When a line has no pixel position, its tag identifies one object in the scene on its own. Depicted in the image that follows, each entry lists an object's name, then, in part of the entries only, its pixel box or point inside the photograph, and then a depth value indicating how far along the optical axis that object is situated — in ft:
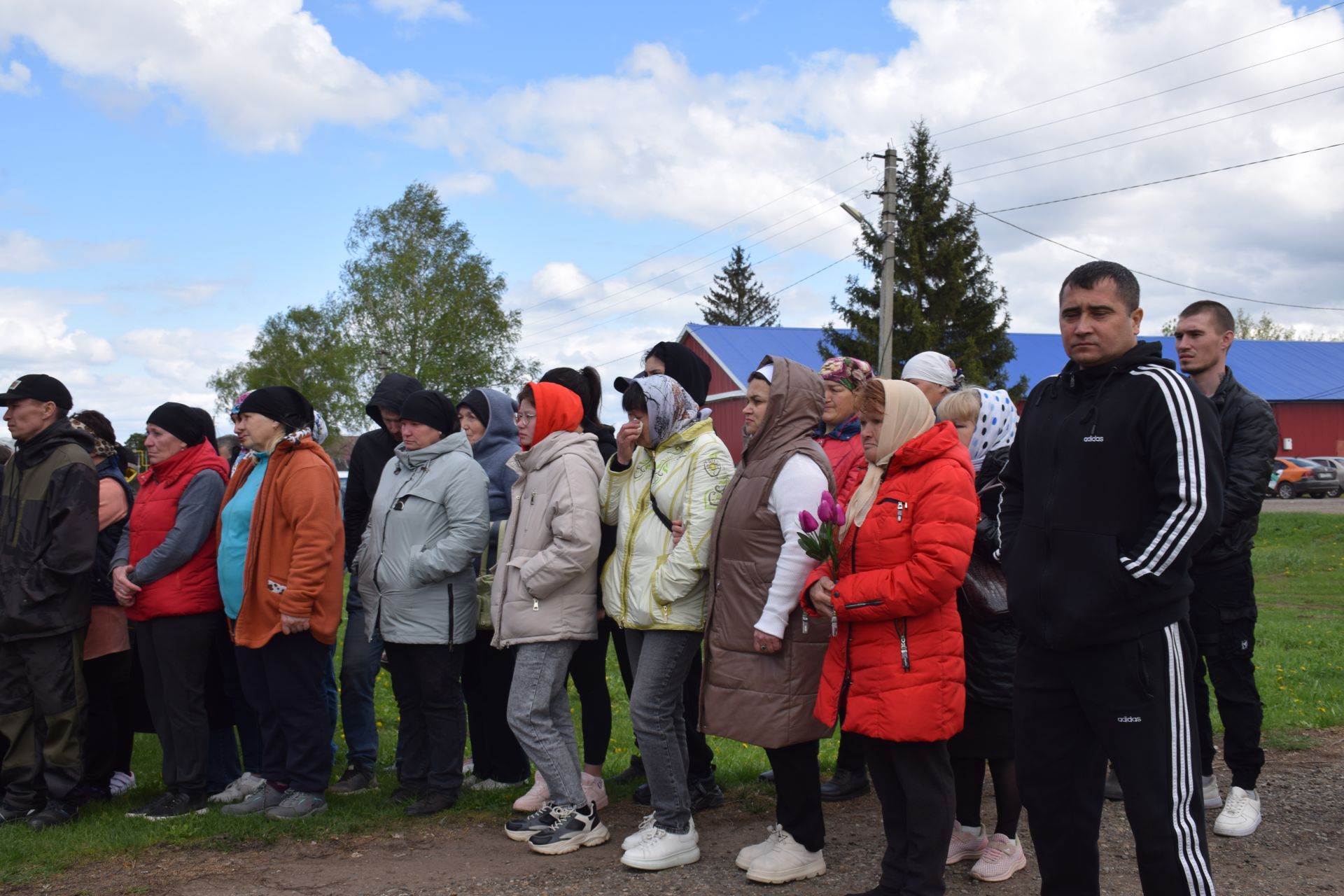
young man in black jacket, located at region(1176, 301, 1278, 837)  16.43
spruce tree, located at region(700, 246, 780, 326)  225.15
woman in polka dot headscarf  14.62
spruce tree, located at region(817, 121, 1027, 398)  110.73
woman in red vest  18.84
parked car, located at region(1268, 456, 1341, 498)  117.08
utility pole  74.23
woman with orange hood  16.63
